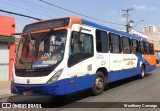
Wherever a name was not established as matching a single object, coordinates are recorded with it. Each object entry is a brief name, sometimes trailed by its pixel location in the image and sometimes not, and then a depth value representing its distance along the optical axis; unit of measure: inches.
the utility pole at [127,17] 1771.7
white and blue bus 339.3
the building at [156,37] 3873.0
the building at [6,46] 723.4
